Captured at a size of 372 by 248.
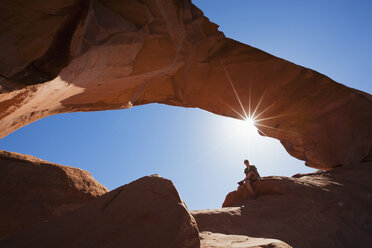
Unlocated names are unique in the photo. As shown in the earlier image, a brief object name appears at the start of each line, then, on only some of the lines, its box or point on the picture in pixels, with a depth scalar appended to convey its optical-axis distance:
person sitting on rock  7.87
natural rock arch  3.68
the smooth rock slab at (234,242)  2.91
